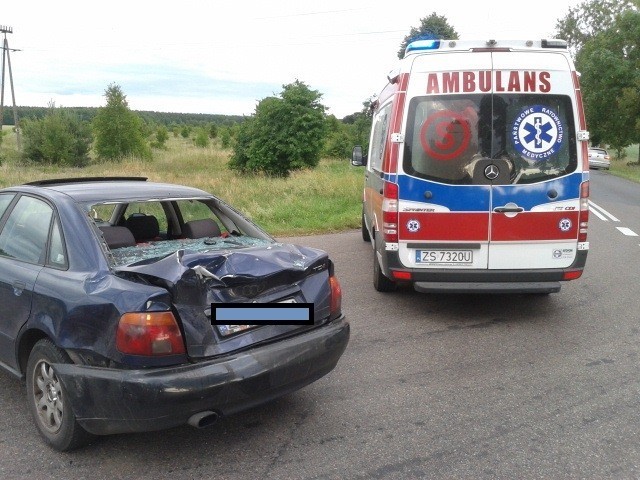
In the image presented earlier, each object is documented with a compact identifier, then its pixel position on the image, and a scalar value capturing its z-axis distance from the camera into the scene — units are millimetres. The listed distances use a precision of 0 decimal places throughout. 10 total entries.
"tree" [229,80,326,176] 34312
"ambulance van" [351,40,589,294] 5668
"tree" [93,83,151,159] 52781
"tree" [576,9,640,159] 39625
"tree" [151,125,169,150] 67569
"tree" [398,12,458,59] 42344
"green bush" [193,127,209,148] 68650
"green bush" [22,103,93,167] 52469
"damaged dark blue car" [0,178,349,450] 3086
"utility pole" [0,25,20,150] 42891
